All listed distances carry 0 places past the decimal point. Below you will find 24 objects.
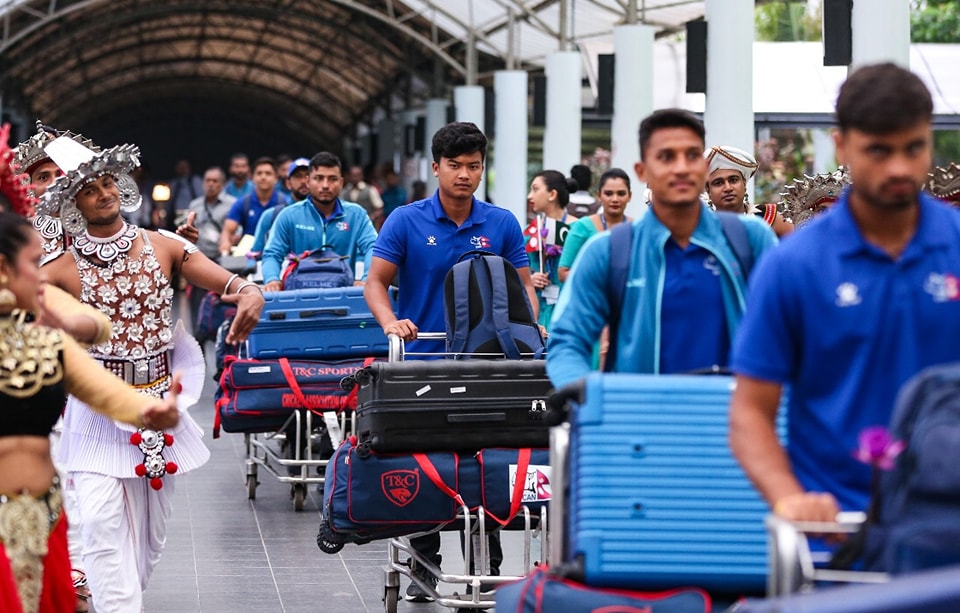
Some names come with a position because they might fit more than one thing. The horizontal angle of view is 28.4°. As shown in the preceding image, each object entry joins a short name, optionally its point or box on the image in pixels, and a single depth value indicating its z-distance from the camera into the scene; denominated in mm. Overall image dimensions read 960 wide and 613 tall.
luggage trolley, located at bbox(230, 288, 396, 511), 11375
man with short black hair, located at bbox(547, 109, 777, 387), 5324
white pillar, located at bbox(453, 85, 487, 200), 34250
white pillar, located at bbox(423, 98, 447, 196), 40094
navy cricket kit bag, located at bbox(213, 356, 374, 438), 11273
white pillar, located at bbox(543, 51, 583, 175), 27750
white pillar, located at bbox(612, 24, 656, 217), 23141
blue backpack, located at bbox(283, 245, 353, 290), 12008
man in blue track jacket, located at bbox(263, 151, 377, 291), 12477
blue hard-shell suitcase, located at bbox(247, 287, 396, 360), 11383
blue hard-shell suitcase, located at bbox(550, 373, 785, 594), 4754
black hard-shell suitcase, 7406
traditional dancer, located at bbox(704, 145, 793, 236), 8961
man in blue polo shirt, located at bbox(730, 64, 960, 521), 3953
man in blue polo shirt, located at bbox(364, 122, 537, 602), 8406
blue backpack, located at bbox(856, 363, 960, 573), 3596
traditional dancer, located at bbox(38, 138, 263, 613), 7195
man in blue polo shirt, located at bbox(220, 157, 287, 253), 16969
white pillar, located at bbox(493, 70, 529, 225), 31031
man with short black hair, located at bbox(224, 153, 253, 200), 20562
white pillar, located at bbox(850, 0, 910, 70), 12969
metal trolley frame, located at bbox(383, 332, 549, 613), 7371
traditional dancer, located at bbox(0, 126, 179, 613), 5004
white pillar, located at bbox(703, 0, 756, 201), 17422
